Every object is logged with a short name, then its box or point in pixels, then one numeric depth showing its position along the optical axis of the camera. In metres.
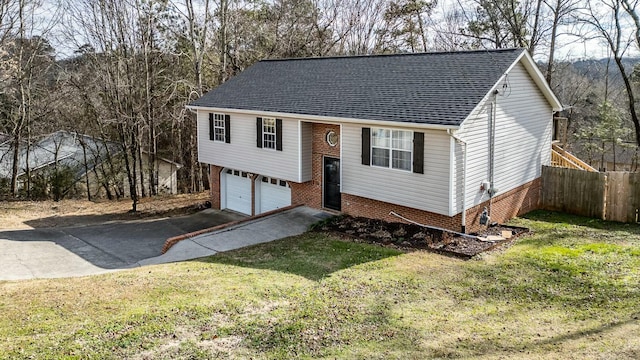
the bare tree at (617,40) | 22.19
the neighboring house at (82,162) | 27.62
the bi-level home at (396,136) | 14.24
